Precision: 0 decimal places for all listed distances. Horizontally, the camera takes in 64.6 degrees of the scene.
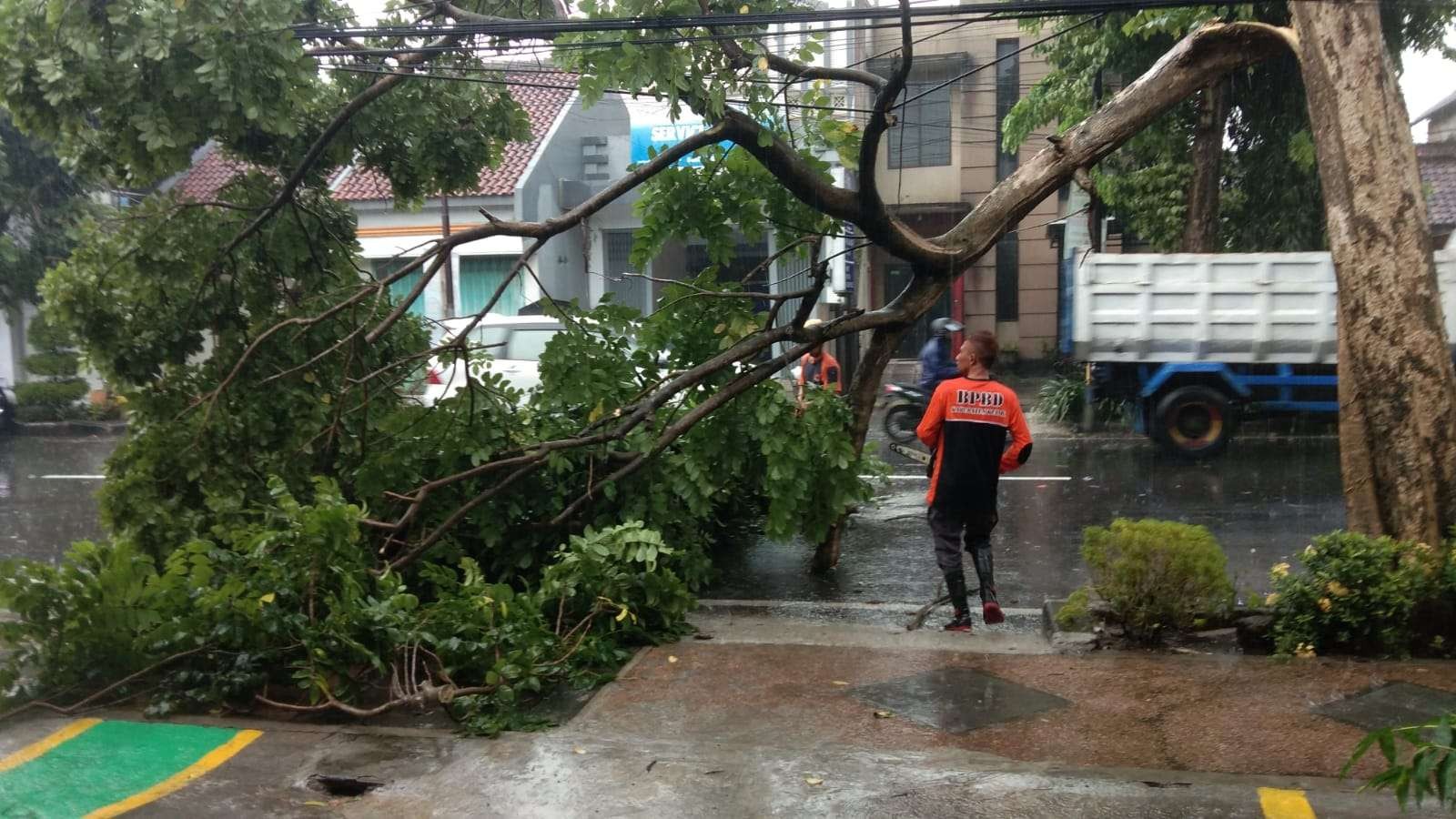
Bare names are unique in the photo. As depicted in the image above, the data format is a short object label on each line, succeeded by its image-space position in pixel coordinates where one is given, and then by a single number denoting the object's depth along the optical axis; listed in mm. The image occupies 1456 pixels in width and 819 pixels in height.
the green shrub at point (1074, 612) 6910
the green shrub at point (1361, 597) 6262
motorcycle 15672
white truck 14406
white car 15391
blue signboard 22703
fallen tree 6312
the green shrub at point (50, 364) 23391
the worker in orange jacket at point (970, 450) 7039
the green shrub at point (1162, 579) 6621
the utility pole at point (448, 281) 19898
